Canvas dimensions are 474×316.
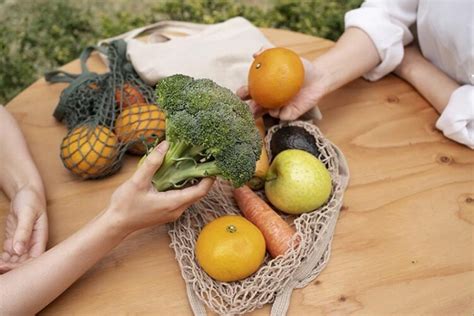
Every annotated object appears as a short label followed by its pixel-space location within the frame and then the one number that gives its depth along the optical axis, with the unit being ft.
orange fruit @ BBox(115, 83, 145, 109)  4.93
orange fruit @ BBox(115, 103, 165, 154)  4.54
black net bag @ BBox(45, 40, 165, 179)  4.43
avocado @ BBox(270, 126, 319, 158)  4.50
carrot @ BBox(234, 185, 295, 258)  3.93
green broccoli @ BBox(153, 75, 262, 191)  3.60
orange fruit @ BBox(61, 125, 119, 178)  4.39
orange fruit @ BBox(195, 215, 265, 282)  3.59
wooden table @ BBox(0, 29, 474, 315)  3.72
